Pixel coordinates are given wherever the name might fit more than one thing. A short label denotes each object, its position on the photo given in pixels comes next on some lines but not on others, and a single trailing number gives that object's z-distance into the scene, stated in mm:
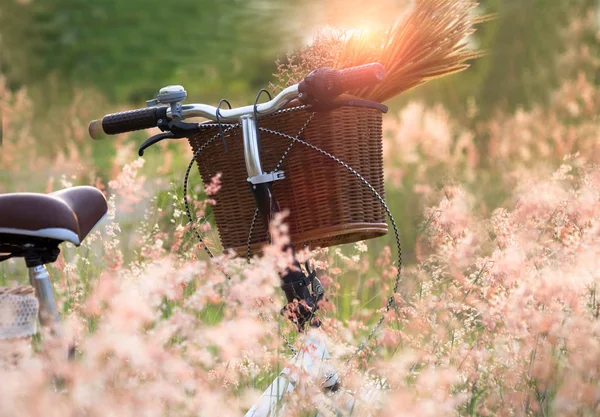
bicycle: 3760
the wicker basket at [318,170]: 4500
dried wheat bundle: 4477
